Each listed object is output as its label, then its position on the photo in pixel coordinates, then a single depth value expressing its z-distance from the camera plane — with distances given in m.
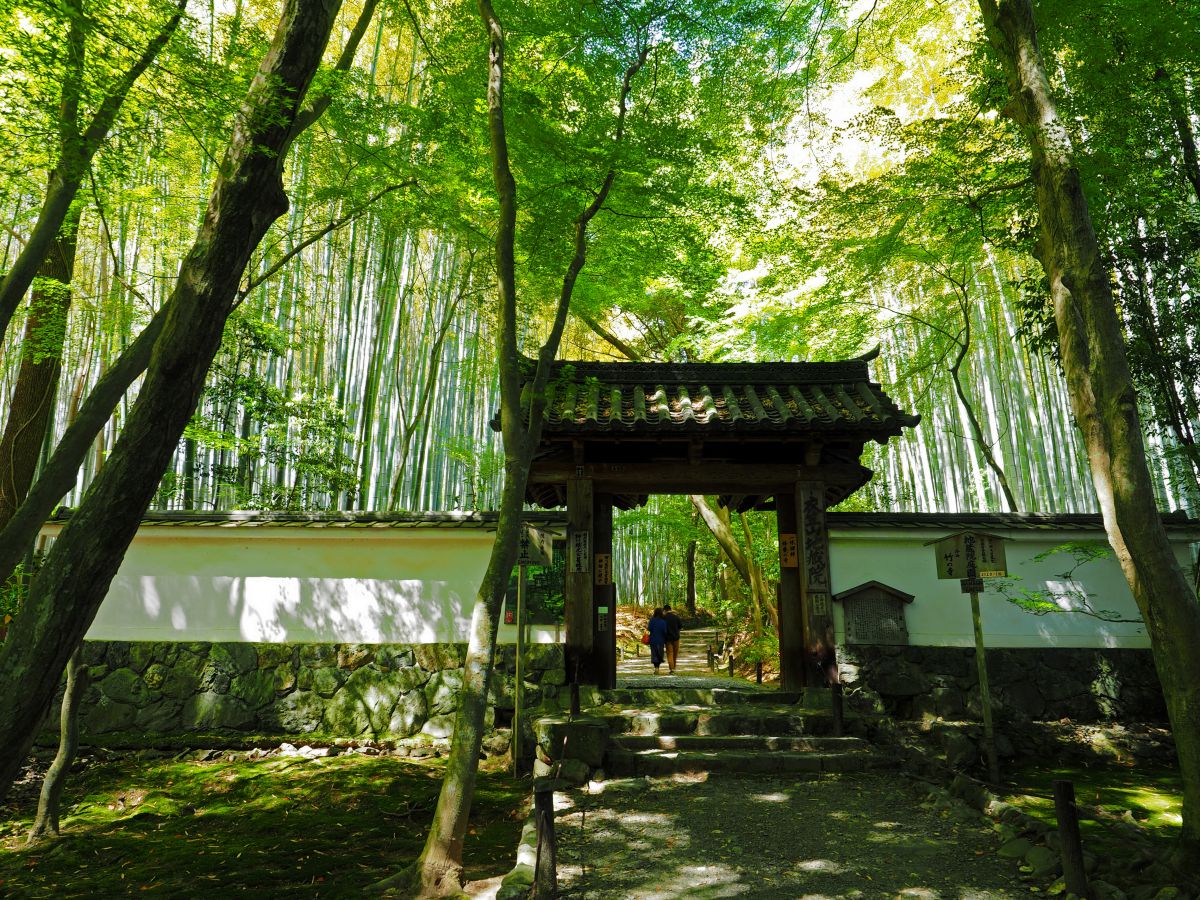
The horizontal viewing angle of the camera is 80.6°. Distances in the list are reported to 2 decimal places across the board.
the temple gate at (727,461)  6.75
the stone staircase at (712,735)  5.58
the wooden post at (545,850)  3.28
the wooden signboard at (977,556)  5.89
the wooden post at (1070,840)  3.28
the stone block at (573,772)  5.29
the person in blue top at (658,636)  11.54
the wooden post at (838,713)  6.09
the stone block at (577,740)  5.52
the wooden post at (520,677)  5.47
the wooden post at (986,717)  5.48
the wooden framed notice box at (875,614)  7.28
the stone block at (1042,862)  3.60
